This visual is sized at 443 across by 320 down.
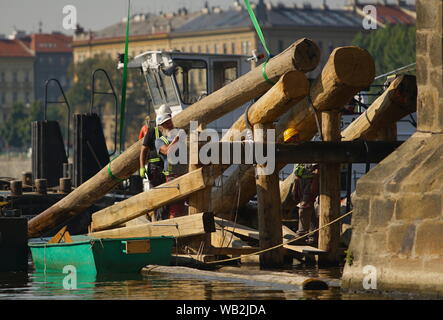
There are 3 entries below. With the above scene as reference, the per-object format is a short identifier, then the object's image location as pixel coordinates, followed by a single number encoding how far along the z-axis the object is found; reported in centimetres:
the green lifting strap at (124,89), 2555
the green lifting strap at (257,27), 2442
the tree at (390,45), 13500
